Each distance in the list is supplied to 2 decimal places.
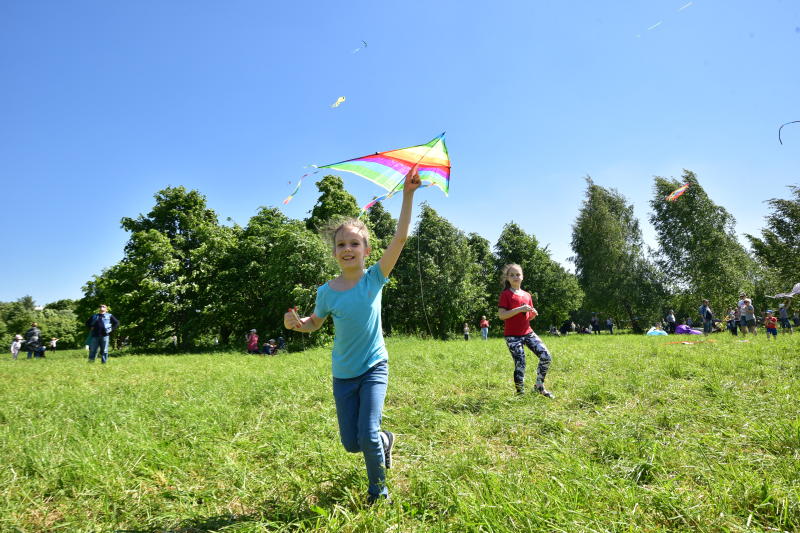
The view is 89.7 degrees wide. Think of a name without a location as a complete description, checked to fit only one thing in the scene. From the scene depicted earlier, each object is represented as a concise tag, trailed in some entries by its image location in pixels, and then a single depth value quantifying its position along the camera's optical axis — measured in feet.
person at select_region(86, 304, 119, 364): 45.24
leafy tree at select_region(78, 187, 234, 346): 89.04
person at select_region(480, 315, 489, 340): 93.61
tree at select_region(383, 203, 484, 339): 116.06
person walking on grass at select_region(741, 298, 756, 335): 53.78
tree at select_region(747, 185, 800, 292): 109.29
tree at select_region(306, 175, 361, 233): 98.48
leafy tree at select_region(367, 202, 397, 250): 124.88
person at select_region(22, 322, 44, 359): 70.69
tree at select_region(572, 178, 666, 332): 118.93
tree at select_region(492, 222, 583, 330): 134.72
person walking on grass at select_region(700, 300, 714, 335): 66.62
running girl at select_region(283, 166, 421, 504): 9.58
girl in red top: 20.15
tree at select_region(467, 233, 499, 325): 142.31
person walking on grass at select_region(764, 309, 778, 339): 49.94
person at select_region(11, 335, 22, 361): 75.31
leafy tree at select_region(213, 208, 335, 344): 80.23
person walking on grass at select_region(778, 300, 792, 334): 64.85
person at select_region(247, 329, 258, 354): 67.72
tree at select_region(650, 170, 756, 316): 104.24
